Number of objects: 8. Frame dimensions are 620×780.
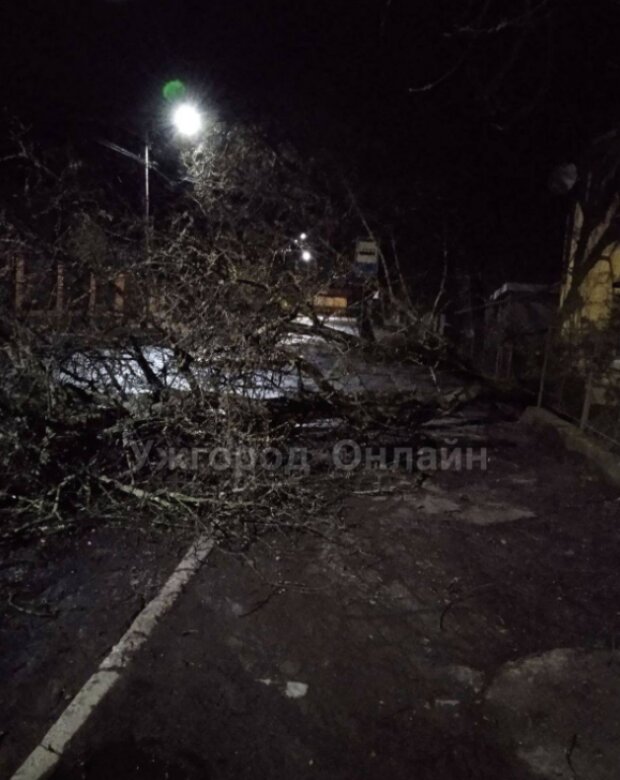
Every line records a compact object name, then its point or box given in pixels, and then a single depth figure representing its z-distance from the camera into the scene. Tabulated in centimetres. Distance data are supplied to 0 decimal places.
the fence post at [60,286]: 641
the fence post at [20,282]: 627
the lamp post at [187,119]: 1066
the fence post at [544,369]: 859
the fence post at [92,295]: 648
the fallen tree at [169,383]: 501
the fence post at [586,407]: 700
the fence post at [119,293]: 650
